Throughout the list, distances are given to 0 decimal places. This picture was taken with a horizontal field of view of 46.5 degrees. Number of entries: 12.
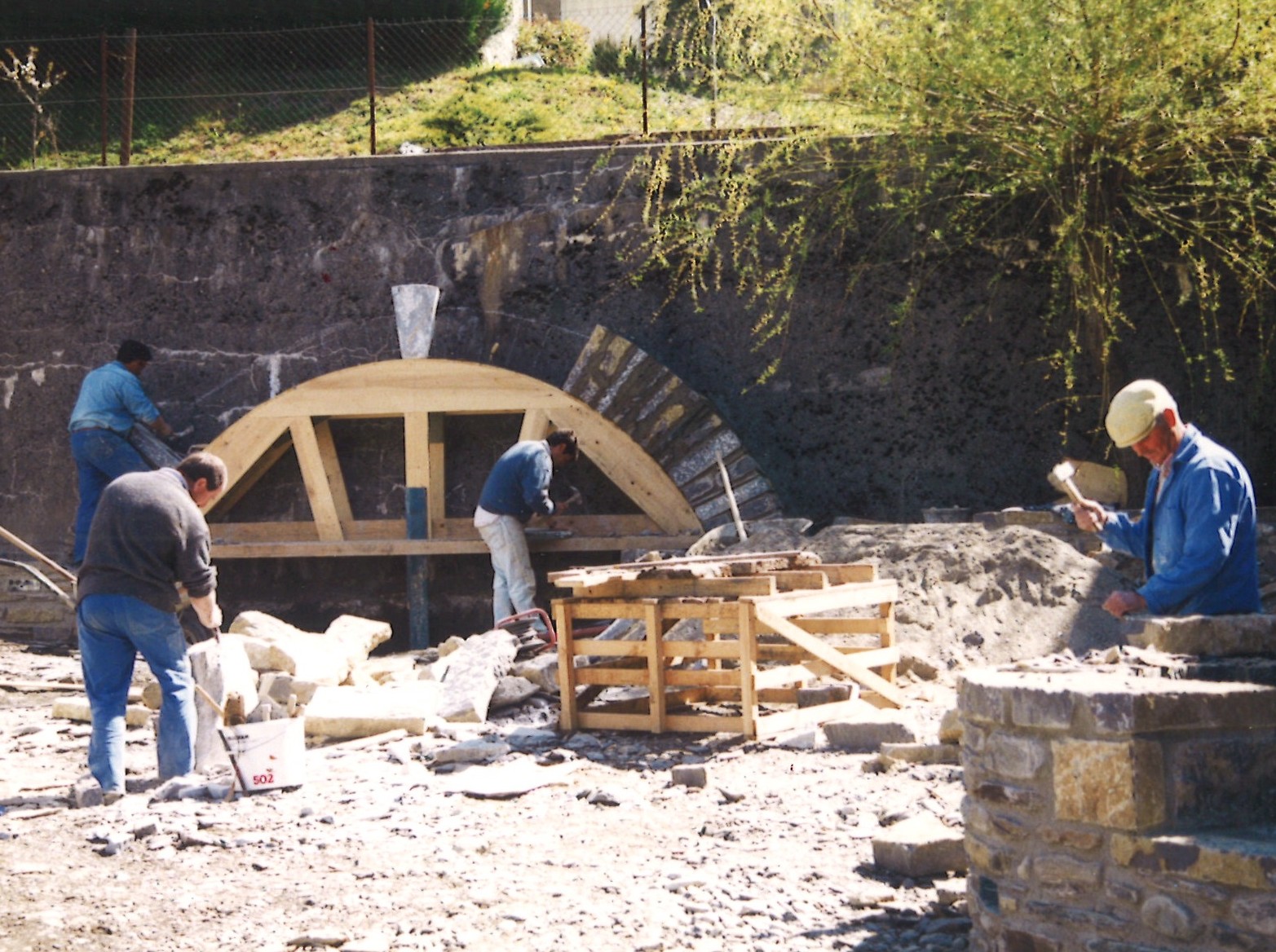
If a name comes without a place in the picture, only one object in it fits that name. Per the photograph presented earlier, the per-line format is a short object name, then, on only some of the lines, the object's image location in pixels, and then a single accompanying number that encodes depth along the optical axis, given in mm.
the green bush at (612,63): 17891
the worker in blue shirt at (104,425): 9211
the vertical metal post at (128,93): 10359
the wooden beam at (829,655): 6059
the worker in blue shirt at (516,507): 8758
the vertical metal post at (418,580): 9508
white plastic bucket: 5484
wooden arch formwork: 9180
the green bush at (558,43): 18438
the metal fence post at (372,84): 10148
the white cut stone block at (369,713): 6527
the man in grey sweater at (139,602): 5609
